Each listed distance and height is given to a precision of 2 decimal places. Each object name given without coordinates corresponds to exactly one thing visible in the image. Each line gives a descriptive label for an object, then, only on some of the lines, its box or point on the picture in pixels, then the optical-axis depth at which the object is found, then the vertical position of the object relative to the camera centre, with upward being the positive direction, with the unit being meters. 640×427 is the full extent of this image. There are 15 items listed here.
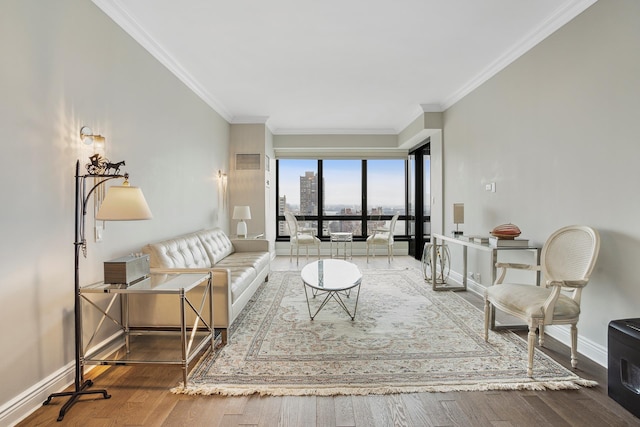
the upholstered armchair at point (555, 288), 2.17 -0.60
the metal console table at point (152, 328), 2.06 -0.92
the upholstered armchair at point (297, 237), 6.39 -0.51
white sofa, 2.58 -0.60
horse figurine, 2.03 +0.30
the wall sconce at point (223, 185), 5.30 +0.46
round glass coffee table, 3.17 -0.72
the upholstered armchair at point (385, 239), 6.41 -0.55
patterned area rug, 2.08 -1.11
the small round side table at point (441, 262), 4.53 -0.76
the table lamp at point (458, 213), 4.14 -0.02
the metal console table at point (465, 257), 2.88 -0.51
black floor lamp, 1.90 -0.02
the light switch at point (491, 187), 3.71 +0.29
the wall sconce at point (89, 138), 2.22 +0.53
